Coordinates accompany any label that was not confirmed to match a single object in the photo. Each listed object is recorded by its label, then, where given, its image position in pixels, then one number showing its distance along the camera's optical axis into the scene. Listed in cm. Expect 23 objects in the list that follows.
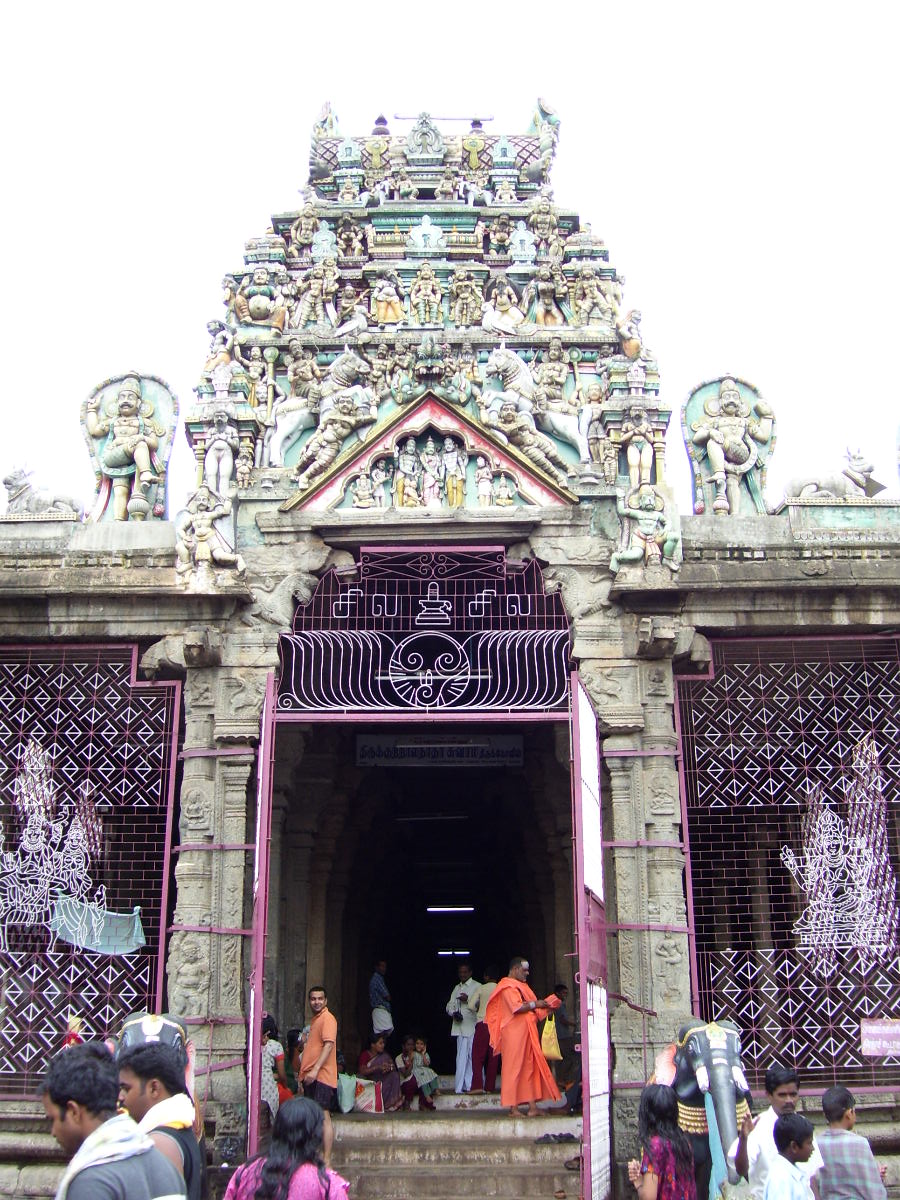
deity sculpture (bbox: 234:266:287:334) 1180
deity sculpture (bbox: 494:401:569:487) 1051
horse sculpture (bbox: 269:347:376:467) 1073
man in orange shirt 926
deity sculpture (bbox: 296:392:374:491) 1049
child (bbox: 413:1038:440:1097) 1197
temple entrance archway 900
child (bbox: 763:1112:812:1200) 511
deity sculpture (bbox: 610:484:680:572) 991
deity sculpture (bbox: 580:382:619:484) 1048
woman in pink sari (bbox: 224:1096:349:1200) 405
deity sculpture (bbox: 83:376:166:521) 1088
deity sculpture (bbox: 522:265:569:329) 1201
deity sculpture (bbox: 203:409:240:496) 1038
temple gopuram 928
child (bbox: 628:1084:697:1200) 514
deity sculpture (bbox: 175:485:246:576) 1001
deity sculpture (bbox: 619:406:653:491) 1032
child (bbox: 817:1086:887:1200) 532
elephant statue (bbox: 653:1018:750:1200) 620
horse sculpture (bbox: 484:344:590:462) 1073
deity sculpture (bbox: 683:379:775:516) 1090
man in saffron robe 969
